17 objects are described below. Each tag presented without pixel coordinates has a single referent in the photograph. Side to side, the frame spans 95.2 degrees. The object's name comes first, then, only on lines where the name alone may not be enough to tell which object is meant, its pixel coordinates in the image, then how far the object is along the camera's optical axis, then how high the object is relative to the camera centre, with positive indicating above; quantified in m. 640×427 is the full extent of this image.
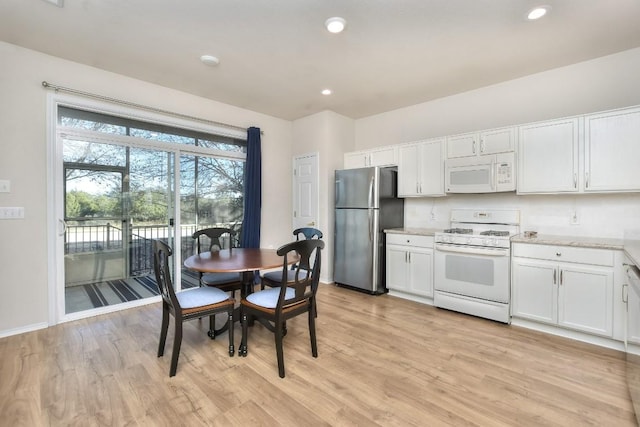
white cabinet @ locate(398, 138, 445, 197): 3.73 +0.56
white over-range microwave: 3.19 +0.43
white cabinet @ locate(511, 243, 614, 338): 2.47 -0.69
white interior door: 4.68 +0.33
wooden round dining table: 2.27 -0.44
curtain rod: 2.90 +1.23
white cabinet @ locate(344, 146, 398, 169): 4.17 +0.80
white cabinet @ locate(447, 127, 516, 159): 3.20 +0.79
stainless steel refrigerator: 3.96 -0.15
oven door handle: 2.97 -0.43
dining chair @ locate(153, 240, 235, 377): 2.10 -0.71
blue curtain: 4.37 +0.27
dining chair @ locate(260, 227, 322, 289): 2.99 -0.70
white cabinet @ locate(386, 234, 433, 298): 3.60 -0.69
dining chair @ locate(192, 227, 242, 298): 2.88 -0.68
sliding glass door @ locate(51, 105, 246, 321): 3.06 +0.13
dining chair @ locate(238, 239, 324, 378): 2.13 -0.72
